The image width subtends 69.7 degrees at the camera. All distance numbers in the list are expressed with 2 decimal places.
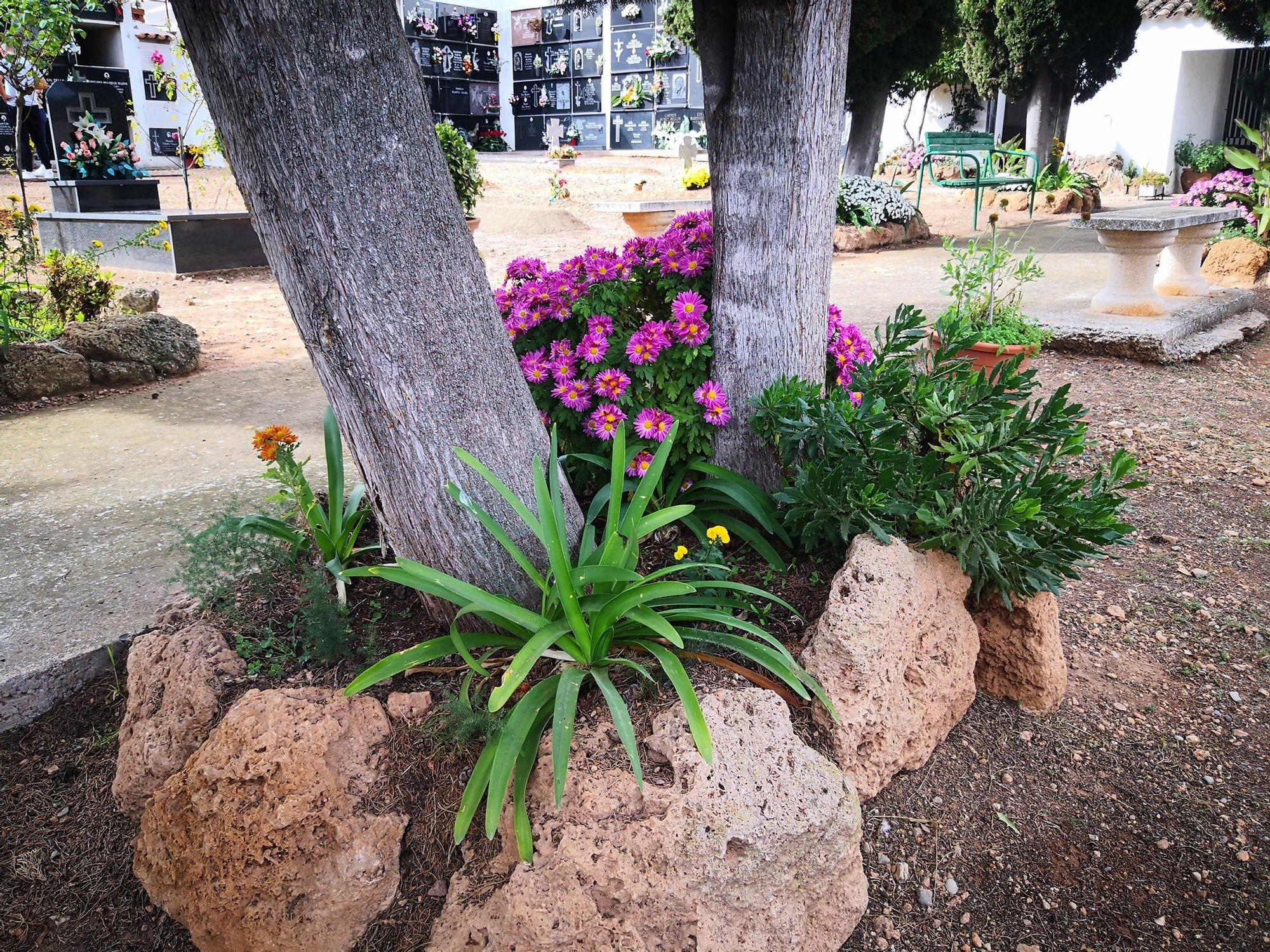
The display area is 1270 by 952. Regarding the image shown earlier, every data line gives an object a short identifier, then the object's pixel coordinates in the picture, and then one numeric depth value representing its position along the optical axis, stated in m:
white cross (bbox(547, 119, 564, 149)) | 23.58
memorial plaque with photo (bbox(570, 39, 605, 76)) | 23.03
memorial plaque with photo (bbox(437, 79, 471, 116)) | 23.47
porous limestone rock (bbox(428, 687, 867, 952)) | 1.67
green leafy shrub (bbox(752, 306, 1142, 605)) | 2.13
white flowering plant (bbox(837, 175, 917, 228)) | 10.41
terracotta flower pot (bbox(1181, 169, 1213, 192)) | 14.86
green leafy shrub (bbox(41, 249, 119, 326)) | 5.82
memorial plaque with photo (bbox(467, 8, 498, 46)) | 23.53
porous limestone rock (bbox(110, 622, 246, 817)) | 2.01
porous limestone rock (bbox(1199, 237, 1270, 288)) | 7.98
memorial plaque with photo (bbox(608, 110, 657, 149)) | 22.69
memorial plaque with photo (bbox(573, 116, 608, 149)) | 23.52
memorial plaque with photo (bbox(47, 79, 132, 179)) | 9.90
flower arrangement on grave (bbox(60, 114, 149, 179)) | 10.00
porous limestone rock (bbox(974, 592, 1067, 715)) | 2.35
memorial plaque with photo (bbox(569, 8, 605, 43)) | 22.33
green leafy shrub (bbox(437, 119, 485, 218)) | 9.50
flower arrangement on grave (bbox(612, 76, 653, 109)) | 22.37
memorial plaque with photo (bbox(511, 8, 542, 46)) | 23.64
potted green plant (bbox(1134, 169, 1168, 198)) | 14.86
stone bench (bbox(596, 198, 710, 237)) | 8.21
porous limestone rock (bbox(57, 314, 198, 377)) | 5.32
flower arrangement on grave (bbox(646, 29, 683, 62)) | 21.31
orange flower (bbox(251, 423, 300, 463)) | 2.46
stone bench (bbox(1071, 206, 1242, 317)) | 5.84
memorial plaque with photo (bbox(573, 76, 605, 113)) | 23.36
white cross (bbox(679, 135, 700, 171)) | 19.72
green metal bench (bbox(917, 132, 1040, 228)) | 10.63
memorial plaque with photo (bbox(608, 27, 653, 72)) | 22.25
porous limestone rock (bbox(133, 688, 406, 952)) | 1.80
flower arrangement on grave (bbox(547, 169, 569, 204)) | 13.94
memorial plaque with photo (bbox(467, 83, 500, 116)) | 23.95
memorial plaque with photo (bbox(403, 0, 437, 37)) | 22.20
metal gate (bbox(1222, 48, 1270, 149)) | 15.74
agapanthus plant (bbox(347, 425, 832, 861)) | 1.74
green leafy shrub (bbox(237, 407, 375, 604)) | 2.45
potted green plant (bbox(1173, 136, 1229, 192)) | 14.80
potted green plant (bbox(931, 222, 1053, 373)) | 4.66
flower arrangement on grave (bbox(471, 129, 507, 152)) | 23.28
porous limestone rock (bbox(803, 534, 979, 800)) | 2.02
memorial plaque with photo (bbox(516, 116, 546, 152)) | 24.64
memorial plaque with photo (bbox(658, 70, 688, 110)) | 21.81
